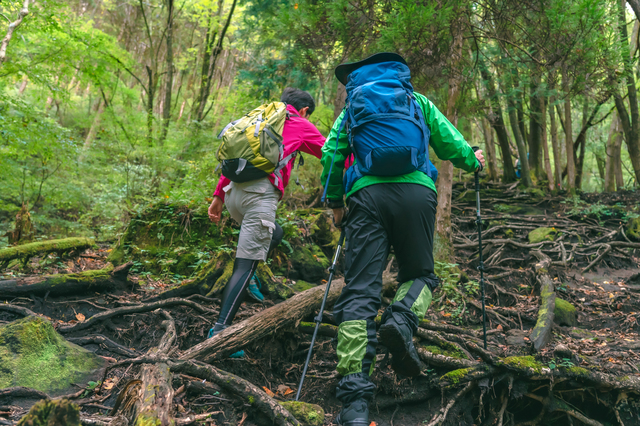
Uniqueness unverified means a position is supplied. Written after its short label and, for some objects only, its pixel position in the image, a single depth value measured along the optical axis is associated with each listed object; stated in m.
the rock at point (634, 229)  7.44
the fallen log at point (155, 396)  1.70
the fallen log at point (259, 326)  2.65
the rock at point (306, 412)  2.22
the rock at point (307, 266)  5.40
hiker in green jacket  2.46
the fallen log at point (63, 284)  3.47
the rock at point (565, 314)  4.45
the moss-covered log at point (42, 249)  4.37
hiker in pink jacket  3.18
